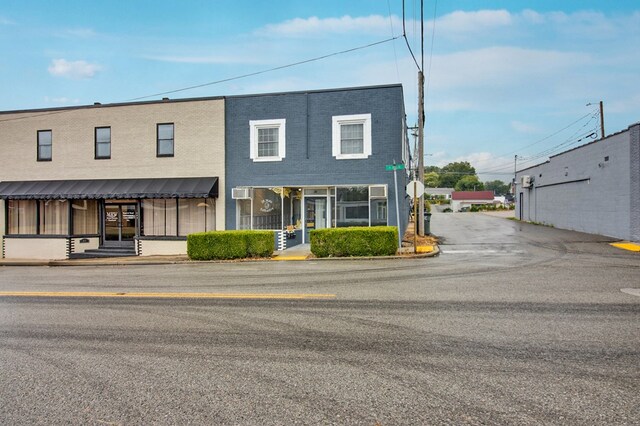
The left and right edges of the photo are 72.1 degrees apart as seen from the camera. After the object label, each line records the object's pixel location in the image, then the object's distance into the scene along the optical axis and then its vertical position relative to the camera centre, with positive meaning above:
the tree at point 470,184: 150.50 +8.99
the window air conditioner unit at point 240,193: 19.24 +0.81
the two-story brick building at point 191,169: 18.59 +1.95
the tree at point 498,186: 188.04 +10.30
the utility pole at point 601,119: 35.88 +7.36
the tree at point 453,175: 169.05 +13.75
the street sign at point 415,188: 16.16 +0.83
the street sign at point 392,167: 16.31 +1.64
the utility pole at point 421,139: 20.86 +3.41
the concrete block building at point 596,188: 18.77 +1.20
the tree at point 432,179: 160.00 +11.70
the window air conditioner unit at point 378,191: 18.11 +0.81
